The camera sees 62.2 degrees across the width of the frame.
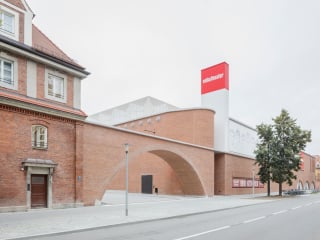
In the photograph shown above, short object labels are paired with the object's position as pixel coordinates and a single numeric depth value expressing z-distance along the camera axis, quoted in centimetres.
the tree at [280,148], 3185
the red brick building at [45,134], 1370
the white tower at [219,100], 3345
